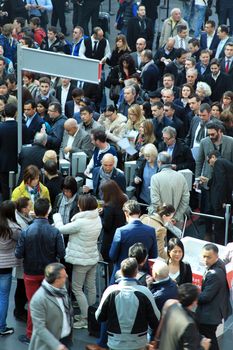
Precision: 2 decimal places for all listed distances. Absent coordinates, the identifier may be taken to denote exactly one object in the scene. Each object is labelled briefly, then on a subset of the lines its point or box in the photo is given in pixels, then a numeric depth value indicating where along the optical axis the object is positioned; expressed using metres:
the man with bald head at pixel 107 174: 12.46
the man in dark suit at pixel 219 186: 12.79
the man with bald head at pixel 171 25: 20.50
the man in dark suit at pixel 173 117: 14.76
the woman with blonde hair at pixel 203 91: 16.11
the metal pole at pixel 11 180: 13.59
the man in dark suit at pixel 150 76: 17.61
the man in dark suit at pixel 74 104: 15.92
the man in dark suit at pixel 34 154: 13.25
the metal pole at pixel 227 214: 12.52
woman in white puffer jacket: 11.03
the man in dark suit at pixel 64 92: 16.89
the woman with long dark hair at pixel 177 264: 10.33
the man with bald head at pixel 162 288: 9.77
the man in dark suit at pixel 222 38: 19.38
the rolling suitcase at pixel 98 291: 11.22
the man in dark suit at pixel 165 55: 18.66
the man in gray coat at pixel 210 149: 13.35
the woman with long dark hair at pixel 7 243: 10.88
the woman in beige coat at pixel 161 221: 11.46
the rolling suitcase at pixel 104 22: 23.19
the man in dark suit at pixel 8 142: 13.78
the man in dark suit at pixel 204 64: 17.89
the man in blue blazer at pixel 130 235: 10.69
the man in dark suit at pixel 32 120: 14.59
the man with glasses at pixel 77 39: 19.70
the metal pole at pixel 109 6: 25.62
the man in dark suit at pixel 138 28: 20.77
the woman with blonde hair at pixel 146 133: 13.80
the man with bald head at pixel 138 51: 18.53
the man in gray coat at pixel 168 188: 12.42
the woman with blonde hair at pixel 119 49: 18.89
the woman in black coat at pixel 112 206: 11.57
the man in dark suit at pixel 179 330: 8.59
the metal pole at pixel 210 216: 12.48
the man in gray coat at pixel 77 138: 14.09
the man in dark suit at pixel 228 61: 18.03
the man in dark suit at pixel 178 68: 17.91
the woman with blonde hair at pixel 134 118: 14.53
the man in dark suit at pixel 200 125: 14.45
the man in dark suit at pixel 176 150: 13.44
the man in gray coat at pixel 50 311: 9.16
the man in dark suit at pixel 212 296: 10.10
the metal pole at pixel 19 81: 12.91
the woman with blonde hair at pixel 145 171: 12.95
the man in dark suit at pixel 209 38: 20.11
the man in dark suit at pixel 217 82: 17.25
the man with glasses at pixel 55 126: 14.24
